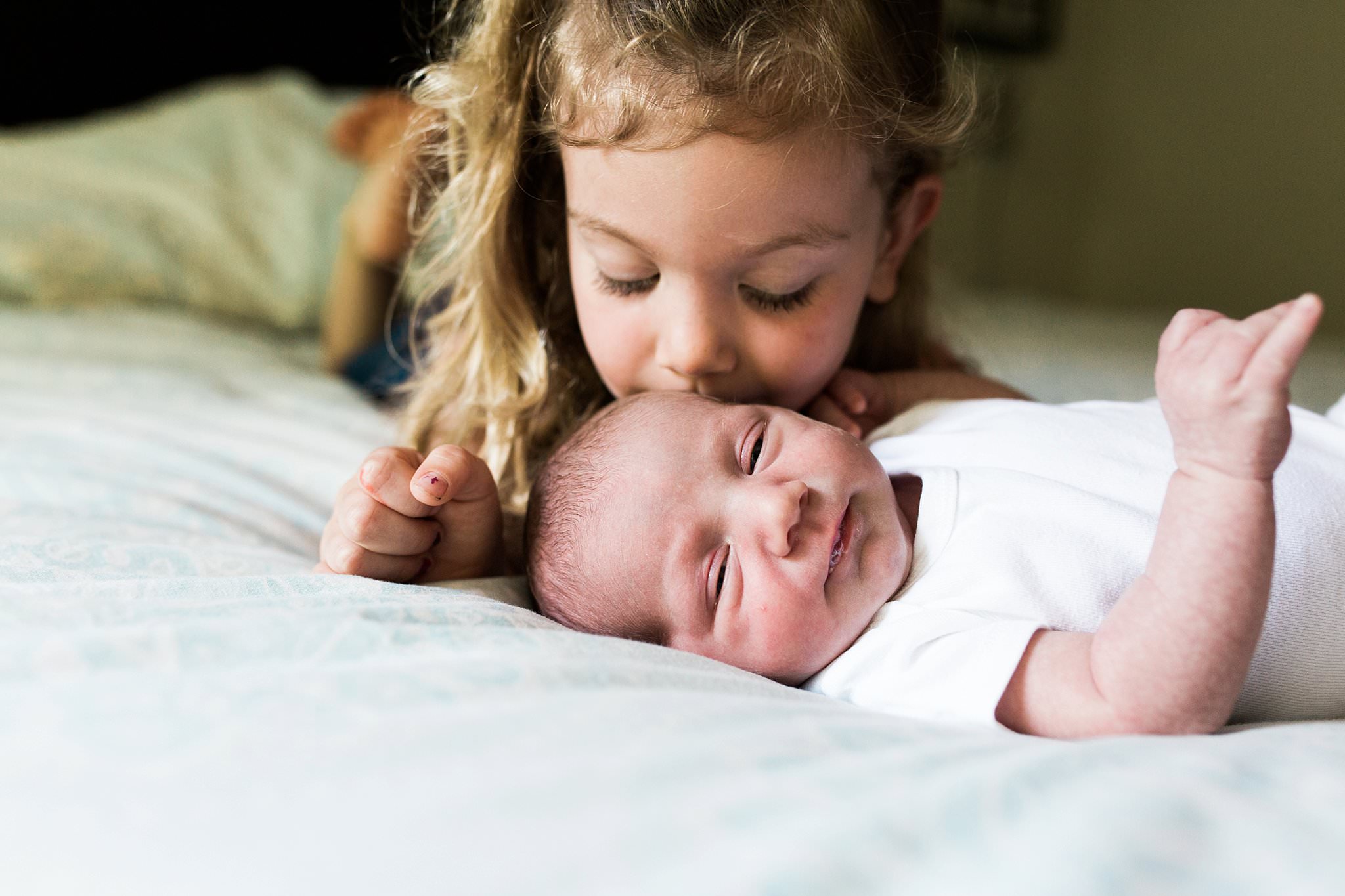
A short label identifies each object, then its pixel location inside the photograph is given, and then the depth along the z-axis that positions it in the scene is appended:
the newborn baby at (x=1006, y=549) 0.41
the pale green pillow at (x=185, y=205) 0.89
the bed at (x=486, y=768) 0.36
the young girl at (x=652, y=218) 0.52
